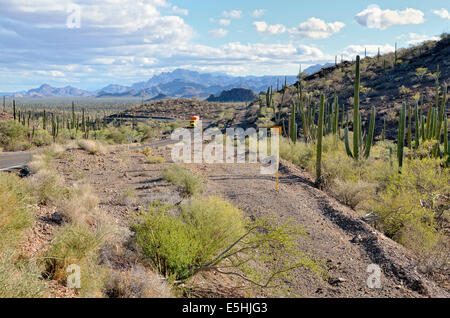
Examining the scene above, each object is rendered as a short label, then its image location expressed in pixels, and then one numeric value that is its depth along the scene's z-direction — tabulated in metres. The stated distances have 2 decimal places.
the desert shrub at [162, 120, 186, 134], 63.26
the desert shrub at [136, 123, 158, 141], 52.39
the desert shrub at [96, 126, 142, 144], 41.53
